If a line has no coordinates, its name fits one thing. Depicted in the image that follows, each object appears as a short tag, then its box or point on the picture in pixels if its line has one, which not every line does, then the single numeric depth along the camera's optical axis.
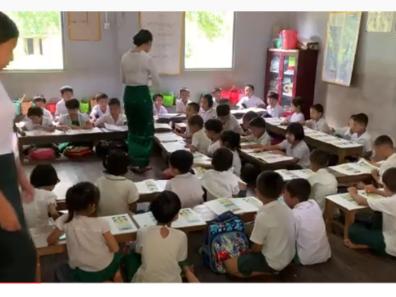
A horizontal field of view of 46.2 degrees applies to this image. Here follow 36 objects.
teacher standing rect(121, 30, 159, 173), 4.86
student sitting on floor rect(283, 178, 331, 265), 3.10
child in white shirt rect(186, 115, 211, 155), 5.07
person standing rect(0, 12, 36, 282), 1.68
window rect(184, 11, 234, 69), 7.88
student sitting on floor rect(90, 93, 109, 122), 6.26
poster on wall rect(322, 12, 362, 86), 6.46
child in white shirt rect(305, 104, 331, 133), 5.98
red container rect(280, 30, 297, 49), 7.71
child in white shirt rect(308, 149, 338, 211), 3.75
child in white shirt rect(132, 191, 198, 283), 2.56
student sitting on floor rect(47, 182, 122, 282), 2.52
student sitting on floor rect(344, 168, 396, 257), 3.21
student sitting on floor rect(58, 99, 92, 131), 5.94
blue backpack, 2.97
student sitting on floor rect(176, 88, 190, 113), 7.16
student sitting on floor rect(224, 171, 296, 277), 2.88
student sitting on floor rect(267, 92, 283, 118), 6.96
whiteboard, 7.54
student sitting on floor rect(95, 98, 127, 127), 6.00
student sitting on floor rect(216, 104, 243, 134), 5.72
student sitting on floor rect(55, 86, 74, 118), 6.35
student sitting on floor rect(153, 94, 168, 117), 6.94
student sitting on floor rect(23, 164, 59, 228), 2.89
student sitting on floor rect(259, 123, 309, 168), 4.82
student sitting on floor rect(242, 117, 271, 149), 5.23
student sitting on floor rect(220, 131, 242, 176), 4.48
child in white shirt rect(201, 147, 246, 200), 3.65
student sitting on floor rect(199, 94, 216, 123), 6.26
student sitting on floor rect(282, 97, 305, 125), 6.23
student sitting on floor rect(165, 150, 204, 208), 3.43
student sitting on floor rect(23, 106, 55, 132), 5.69
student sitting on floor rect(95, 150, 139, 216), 3.25
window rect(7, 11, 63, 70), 7.11
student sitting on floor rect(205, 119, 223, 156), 4.98
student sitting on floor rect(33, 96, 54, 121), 5.91
